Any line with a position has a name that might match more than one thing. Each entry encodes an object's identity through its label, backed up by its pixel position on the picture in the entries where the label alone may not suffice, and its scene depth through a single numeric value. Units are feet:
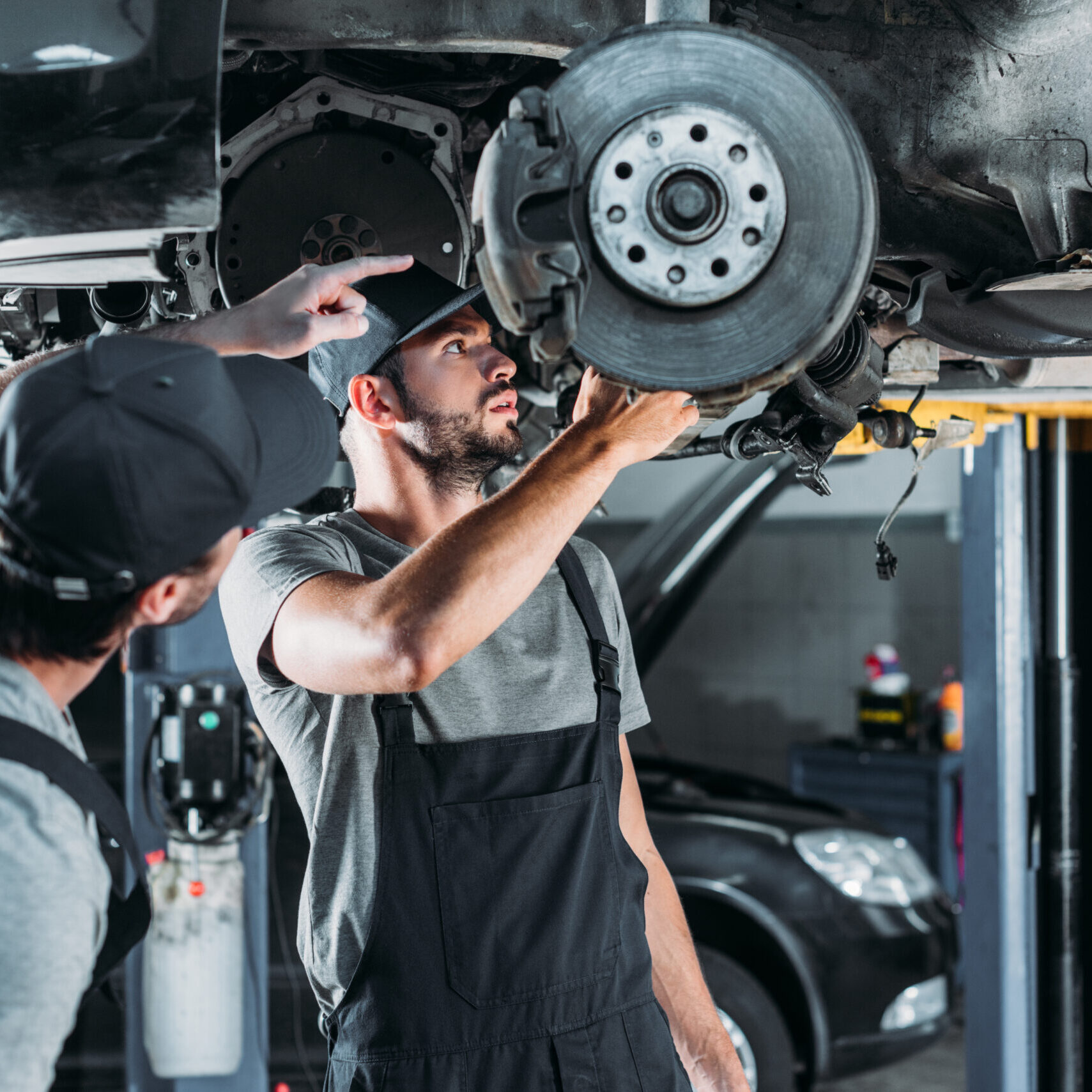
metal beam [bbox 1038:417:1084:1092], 9.06
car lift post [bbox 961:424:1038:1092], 8.87
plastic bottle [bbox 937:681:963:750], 15.67
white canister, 8.38
